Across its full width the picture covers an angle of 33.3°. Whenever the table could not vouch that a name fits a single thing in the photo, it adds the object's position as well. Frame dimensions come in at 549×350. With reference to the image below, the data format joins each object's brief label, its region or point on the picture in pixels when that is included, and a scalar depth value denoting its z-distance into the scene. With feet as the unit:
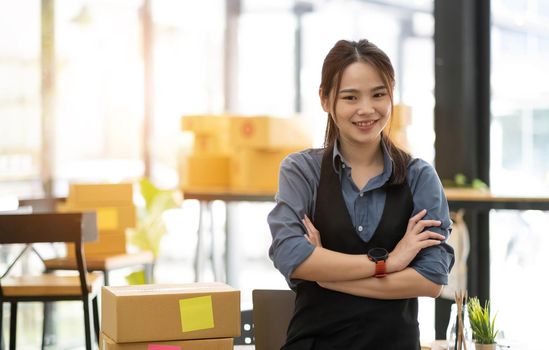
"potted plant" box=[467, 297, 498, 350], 7.55
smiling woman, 6.78
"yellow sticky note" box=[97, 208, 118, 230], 15.97
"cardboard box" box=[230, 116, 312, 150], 17.81
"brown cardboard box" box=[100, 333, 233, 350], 7.36
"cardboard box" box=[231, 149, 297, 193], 18.07
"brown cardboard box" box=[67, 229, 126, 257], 15.92
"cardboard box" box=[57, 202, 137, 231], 15.97
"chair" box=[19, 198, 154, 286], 14.80
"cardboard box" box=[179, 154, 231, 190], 18.86
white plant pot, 7.53
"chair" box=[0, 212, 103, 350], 11.77
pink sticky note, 7.37
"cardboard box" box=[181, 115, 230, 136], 19.22
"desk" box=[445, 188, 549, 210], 14.19
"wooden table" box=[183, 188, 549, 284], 14.30
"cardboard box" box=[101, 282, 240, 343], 7.32
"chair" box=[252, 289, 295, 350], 7.97
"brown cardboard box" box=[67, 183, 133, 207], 15.98
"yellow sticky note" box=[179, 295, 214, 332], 7.43
